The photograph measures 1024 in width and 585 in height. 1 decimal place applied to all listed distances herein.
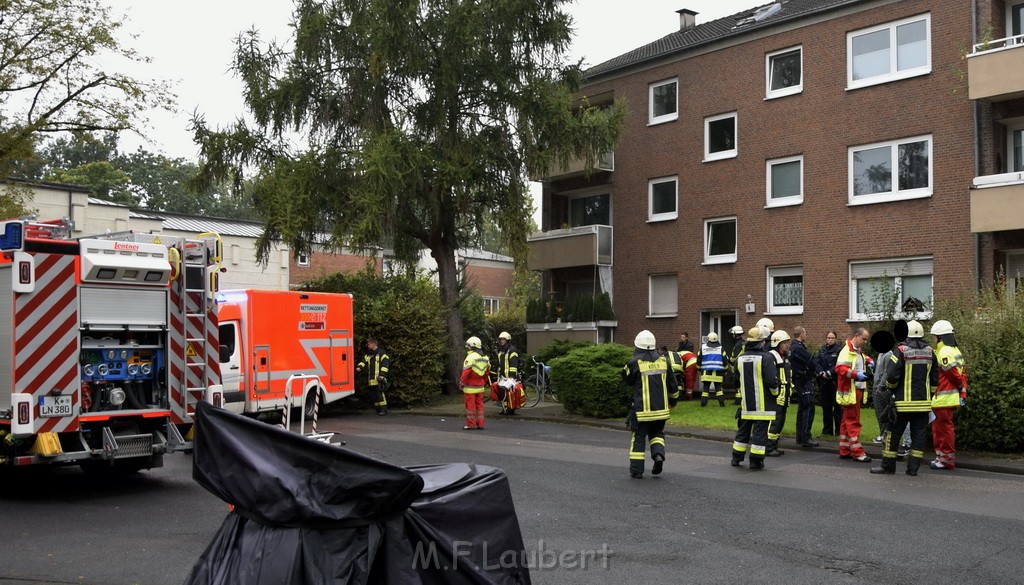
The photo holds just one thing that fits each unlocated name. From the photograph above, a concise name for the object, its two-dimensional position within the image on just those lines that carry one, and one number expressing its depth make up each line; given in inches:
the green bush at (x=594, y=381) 791.1
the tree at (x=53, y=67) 835.4
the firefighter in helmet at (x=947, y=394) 502.3
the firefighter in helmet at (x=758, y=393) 488.7
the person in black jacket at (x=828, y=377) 610.2
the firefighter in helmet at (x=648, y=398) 467.2
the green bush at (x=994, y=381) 542.9
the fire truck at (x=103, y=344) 399.2
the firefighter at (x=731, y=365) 888.1
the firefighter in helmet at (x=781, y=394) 550.3
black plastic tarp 156.9
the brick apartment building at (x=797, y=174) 908.0
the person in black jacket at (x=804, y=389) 602.9
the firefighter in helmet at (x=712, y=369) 887.1
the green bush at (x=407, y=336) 934.4
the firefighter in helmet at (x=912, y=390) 481.4
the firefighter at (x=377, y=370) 864.3
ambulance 717.3
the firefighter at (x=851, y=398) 546.0
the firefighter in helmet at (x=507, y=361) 837.2
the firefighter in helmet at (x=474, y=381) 706.2
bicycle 987.1
